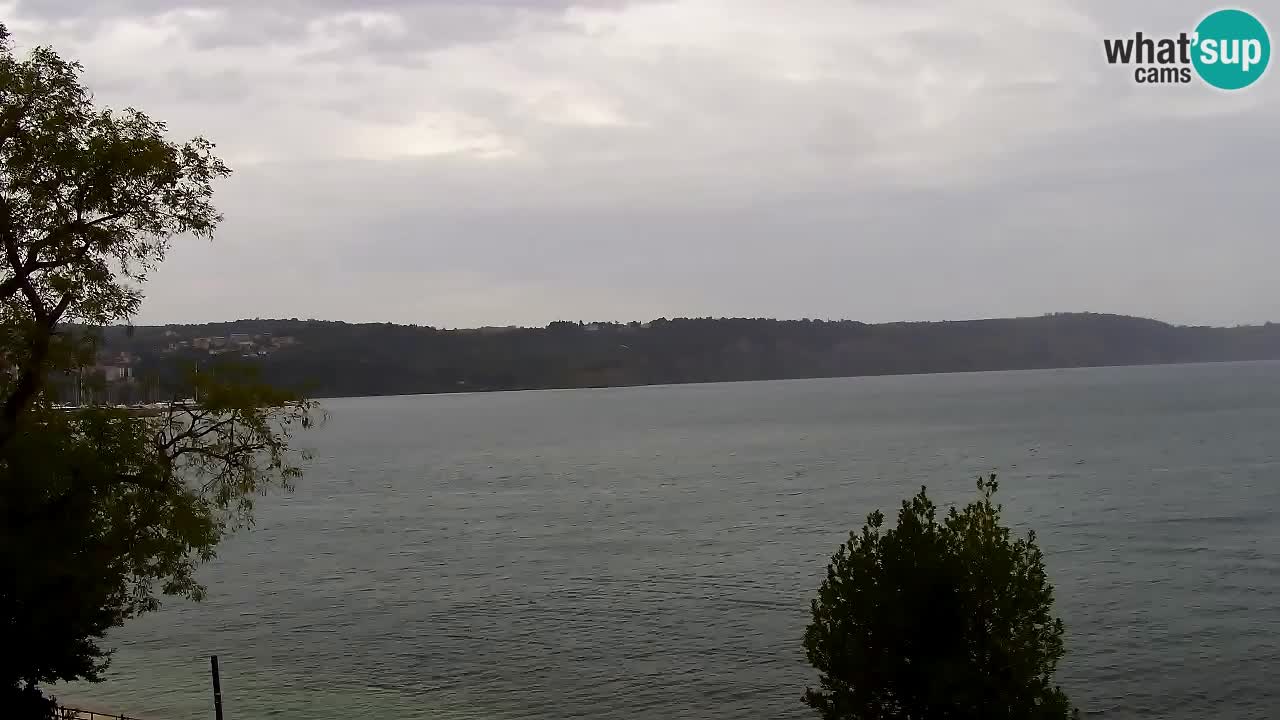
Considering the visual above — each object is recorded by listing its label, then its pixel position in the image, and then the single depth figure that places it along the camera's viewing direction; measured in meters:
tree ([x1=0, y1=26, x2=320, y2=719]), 20.69
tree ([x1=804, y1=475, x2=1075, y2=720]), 19.69
